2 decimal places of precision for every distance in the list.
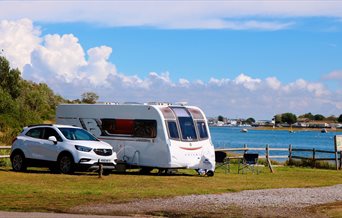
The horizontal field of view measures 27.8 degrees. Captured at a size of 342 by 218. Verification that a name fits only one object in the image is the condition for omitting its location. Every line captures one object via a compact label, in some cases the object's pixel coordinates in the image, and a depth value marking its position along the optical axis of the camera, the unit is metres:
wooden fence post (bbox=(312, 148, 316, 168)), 35.09
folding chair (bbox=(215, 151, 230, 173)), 29.17
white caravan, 24.48
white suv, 23.69
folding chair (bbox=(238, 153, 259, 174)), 28.50
